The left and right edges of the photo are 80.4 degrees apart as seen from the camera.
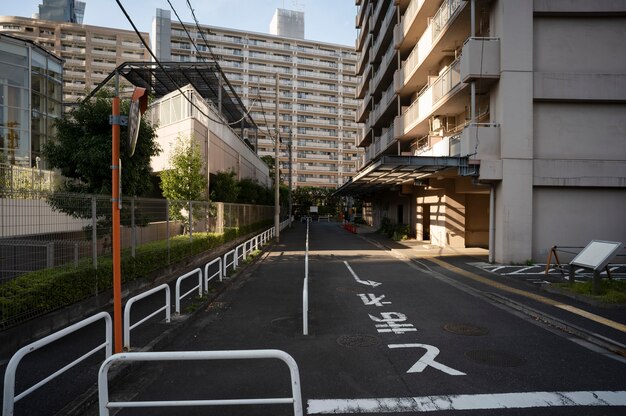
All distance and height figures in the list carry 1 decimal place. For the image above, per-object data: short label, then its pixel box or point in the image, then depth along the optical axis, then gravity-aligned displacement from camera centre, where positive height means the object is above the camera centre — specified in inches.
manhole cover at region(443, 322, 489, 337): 250.8 -86.7
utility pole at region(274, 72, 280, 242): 979.3 +19.6
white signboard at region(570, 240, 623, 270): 323.6 -45.0
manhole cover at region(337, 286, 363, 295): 379.3 -89.7
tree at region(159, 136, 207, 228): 663.8 +46.5
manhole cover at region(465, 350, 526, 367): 200.1 -85.3
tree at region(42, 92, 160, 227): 429.4 +62.6
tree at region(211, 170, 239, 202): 888.9 +40.6
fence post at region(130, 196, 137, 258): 370.6 -24.8
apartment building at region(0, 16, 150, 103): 2484.0 +1101.8
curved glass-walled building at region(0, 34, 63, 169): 1019.3 +303.1
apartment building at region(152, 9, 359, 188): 3065.9 +991.9
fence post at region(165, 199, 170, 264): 448.1 -24.7
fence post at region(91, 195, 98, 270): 295.4 -22.9
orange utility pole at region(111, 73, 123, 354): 181.9 -5.8
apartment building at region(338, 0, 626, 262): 526.3 +113.9
